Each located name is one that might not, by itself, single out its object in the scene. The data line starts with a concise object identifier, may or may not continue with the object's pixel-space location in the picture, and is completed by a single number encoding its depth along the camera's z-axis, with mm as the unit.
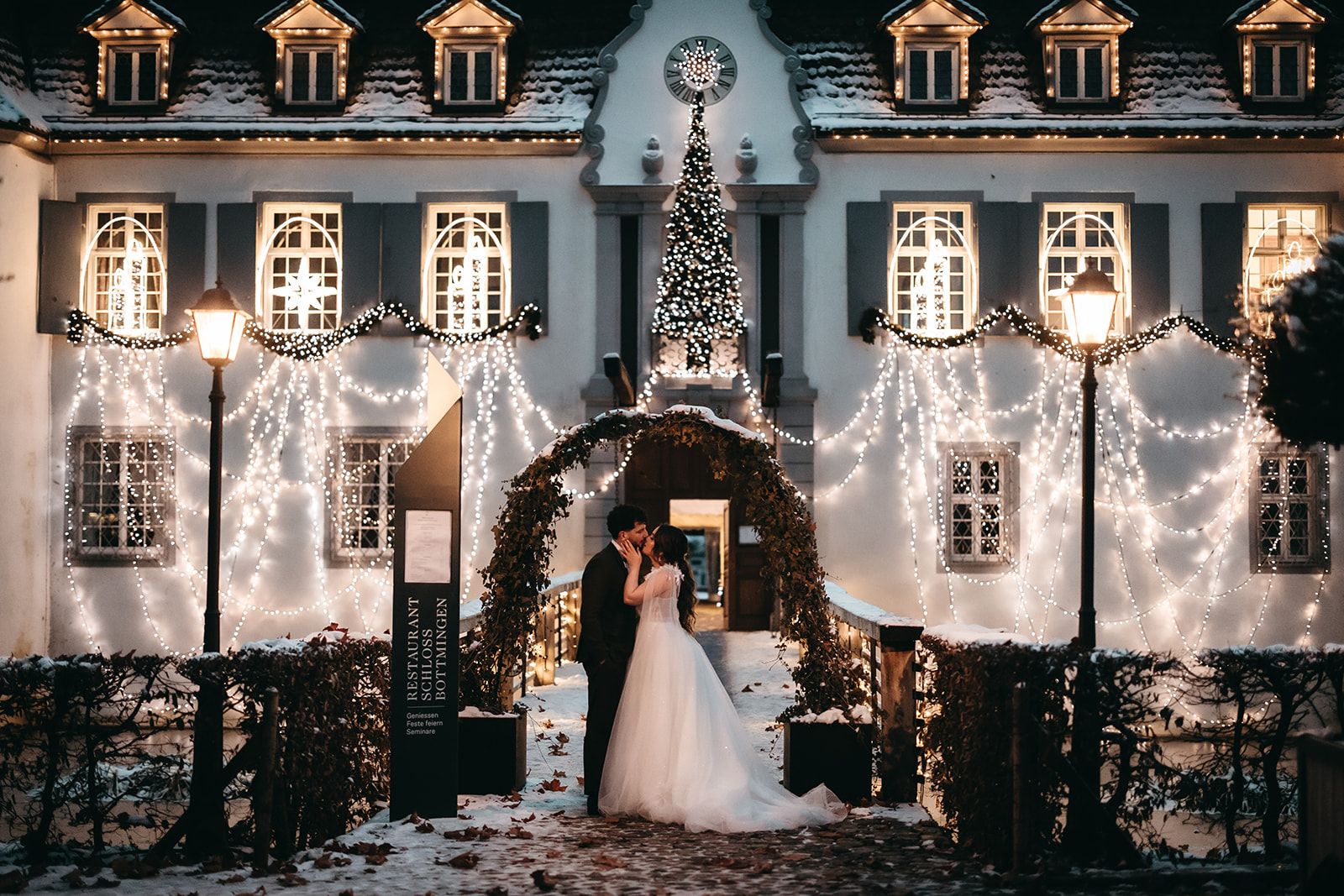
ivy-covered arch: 9102
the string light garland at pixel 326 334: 17266
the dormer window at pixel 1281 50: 17703
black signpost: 8320
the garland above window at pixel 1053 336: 17062
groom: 8625
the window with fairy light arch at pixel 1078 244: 17562
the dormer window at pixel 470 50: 17938
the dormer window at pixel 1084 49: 17703
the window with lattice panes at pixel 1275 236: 17531
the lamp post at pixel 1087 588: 7105
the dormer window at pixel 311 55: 17953
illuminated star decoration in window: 17734
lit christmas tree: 16359
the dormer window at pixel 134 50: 18047
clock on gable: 17781
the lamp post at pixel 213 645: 7562
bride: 8133
